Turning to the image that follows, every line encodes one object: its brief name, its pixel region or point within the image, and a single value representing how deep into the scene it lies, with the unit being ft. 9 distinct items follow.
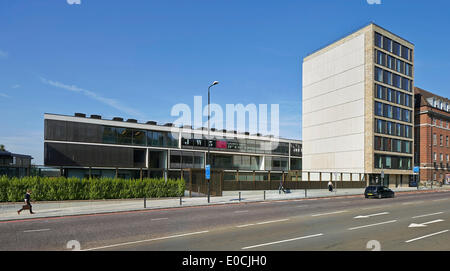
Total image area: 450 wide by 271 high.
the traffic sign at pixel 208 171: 96.19
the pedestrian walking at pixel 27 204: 67.10
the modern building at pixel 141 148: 158.30
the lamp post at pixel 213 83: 96.73
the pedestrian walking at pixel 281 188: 131.19
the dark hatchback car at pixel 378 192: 116.37
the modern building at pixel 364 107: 194.29
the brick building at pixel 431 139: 234.17
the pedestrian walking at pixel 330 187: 146.72
